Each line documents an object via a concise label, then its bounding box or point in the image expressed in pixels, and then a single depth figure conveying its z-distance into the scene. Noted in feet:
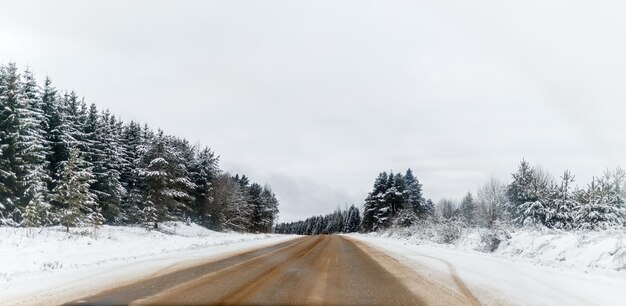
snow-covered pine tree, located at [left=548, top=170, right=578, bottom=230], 93.15
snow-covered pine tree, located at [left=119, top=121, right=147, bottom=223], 159.12
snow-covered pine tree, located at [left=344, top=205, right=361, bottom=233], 446.85
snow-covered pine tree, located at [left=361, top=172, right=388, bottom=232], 293.08
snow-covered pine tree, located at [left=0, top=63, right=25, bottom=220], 95.28
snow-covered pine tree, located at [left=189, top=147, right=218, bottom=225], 218.79
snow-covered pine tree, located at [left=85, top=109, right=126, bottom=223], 135.33
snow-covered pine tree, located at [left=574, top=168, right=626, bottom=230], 74.38
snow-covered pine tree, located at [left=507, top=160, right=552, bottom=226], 104.37
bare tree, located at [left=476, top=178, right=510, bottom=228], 144.17
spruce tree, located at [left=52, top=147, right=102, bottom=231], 88.43
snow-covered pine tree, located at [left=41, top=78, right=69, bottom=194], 119.34
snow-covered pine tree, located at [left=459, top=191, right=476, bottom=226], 226.34
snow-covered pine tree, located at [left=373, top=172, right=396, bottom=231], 276.62
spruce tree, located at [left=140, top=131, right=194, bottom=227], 146.72
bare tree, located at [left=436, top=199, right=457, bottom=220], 420.38
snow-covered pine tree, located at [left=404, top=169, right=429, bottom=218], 284.20
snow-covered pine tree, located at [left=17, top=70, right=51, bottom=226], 97.14
